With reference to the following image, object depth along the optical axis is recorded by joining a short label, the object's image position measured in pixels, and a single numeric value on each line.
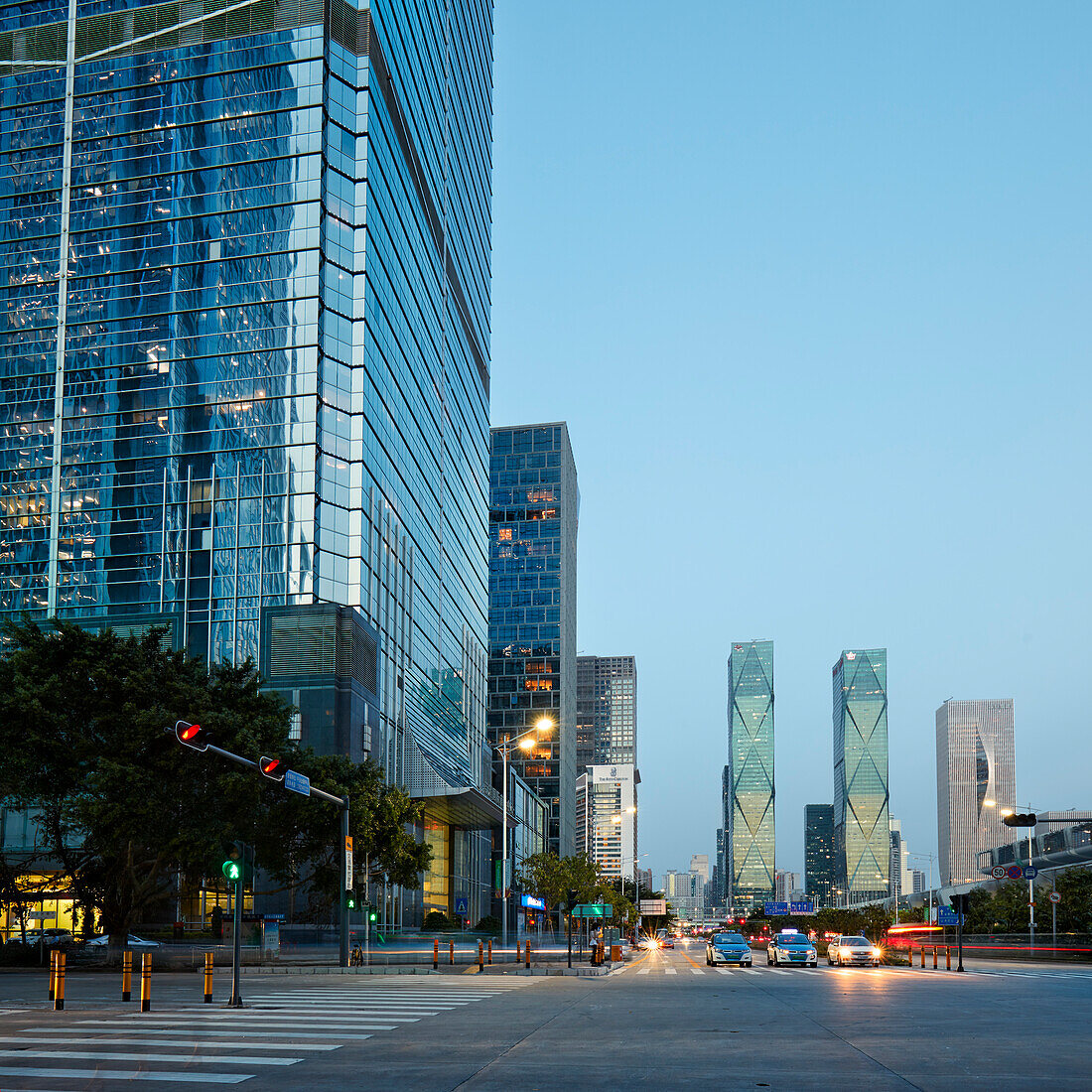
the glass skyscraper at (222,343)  82.69
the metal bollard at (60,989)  24.27
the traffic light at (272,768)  30.52
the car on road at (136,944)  50.52
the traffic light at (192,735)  25.12
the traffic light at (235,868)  26.32
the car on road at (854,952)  58.25
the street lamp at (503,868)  50.69
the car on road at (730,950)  57.91
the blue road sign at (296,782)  32.78
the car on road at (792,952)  57.84
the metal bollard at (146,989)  23.55
